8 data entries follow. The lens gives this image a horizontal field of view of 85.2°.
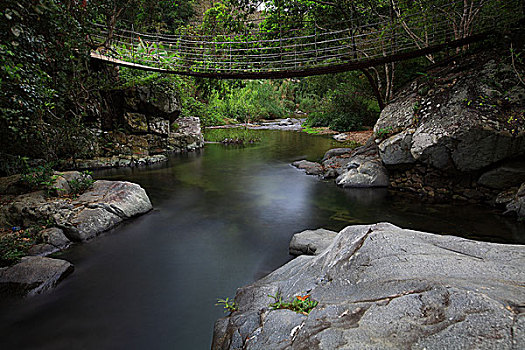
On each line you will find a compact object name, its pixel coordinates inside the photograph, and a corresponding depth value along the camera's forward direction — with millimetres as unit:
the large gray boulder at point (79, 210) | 4191
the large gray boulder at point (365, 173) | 6609
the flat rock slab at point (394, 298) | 1112
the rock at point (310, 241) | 3552
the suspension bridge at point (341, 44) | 5516
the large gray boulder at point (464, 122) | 4816
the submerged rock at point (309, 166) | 8178
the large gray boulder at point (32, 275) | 2986
